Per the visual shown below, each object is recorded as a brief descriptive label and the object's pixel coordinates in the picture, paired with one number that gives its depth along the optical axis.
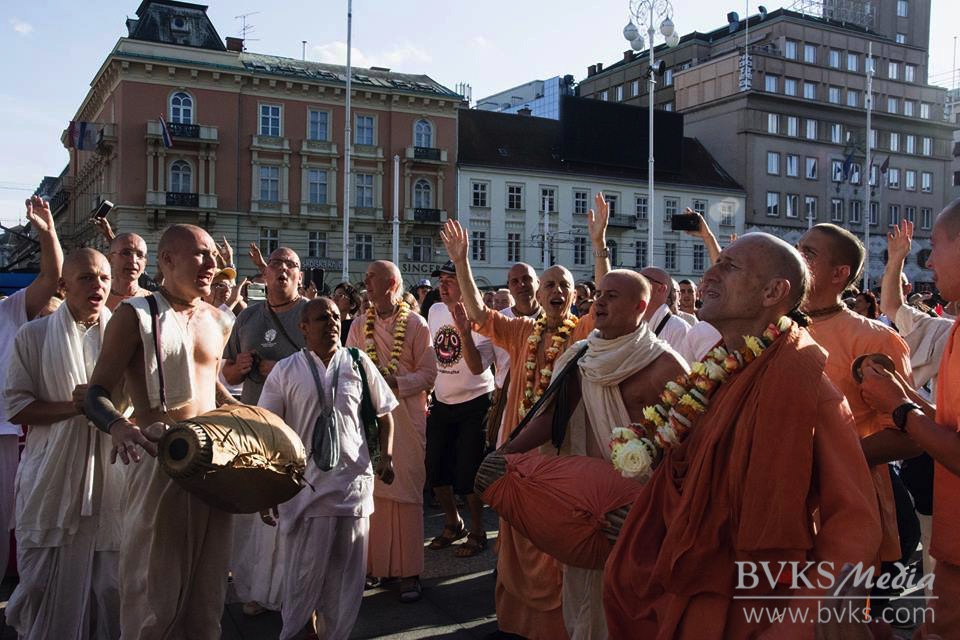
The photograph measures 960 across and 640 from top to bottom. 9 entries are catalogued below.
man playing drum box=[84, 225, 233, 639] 4.08
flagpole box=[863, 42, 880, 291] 42.17
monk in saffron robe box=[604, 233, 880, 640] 2.68
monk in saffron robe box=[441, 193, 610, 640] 5.00
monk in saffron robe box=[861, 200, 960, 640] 3.01
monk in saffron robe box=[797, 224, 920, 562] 3.88
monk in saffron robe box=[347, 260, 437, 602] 6.17
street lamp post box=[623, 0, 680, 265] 24.38
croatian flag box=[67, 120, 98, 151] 43.33
